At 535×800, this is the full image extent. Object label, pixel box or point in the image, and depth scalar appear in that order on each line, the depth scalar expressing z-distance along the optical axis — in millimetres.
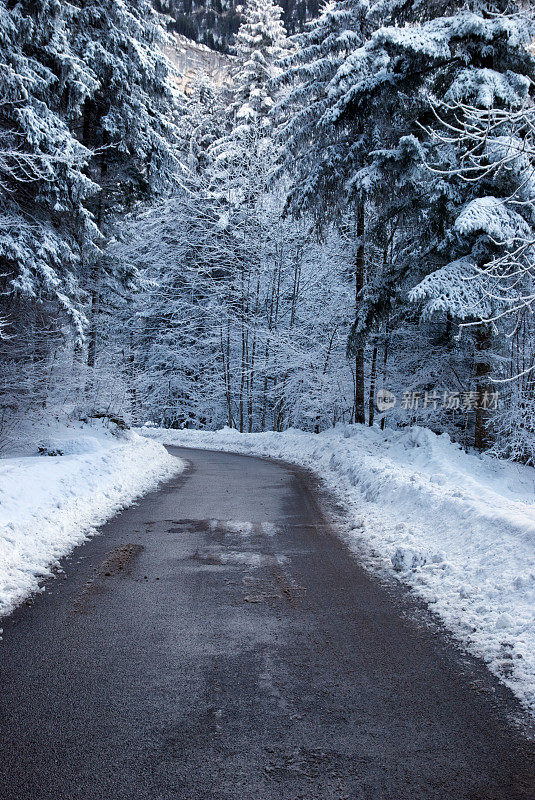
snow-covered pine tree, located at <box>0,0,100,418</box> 10875
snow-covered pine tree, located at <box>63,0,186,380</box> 15586
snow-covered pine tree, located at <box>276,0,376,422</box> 16516
